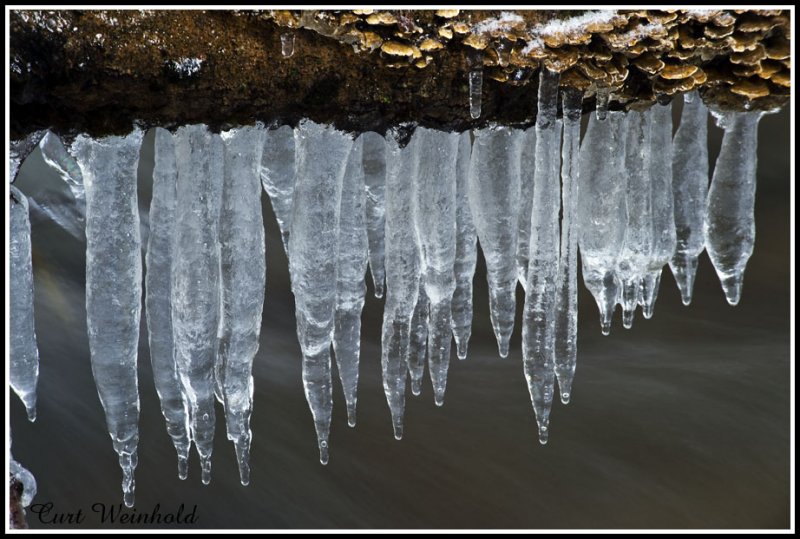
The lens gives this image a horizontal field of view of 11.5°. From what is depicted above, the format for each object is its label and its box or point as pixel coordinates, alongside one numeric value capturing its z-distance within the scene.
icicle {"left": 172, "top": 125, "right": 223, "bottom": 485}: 2.53
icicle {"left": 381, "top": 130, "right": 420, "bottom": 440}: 2.59
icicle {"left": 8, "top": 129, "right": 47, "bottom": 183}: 2.46
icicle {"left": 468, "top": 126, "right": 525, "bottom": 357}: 2.61
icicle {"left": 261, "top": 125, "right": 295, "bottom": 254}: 2.57
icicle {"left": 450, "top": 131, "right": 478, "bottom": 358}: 2.63
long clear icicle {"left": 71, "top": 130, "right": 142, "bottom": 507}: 2.52
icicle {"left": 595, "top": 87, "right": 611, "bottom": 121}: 2.52
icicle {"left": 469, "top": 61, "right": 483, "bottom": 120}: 2.47
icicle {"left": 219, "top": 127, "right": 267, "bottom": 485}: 2.54
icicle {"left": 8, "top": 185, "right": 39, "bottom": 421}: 2.53
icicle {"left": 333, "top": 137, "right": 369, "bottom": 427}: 2.59
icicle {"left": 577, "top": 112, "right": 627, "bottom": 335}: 2.61
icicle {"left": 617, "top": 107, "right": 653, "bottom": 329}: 2.61
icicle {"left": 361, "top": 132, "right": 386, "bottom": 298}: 2.62
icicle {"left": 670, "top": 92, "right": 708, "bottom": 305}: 2.65
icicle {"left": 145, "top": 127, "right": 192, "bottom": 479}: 2.56
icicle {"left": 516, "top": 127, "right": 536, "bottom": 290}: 2.62
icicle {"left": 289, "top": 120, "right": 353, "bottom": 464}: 2.54
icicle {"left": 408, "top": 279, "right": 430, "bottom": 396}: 2.69
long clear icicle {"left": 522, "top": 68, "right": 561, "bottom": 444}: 2.54
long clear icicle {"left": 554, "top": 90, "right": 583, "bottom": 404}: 2.55
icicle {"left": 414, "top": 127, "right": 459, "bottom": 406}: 2.59
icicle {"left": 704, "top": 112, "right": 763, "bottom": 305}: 2.62
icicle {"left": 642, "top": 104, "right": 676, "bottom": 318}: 2.62
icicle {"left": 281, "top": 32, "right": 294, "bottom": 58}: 2.44
